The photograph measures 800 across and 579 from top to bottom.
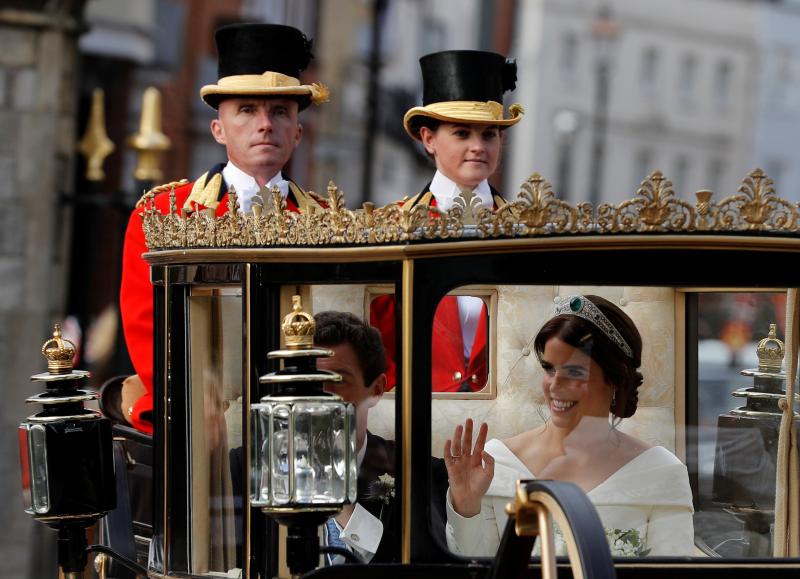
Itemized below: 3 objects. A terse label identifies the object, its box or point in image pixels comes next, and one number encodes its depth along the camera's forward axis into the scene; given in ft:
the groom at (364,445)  34.45
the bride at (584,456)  33.81
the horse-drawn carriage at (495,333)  33.17
